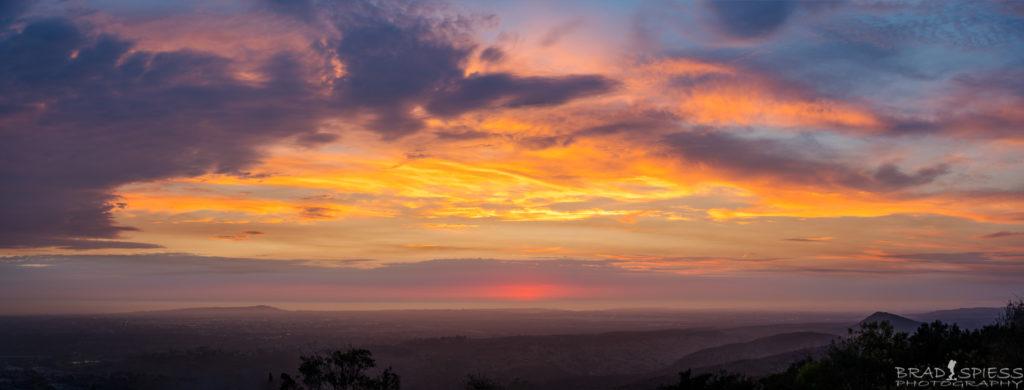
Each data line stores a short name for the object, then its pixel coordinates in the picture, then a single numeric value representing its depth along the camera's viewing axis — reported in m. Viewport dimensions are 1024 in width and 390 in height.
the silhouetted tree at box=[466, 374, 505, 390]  64.03
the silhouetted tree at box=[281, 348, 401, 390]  45.31
